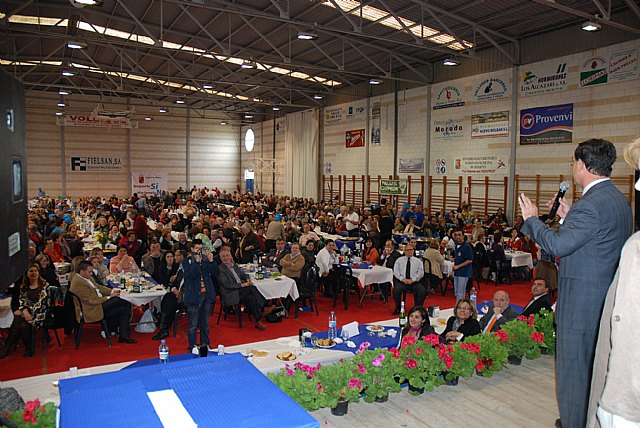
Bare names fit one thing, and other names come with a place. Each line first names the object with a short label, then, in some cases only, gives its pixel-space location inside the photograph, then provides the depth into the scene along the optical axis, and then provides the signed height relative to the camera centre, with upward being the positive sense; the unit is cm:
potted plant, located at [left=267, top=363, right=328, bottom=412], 333 -126
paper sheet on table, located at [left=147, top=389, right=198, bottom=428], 159 -70
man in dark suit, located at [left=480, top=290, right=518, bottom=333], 552 -129
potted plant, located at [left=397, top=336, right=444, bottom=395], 384 -128
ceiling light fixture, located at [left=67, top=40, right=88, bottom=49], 1309 +369
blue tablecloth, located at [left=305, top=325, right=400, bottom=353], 513 -151
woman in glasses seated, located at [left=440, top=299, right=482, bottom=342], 523 -134
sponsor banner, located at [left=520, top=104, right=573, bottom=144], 1420 +199
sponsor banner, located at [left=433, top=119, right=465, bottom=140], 1759 +226
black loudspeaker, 176 +2
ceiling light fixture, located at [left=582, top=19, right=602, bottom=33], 1031 +338
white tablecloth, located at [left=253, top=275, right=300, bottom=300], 817 -150
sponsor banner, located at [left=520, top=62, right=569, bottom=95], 1421 +328
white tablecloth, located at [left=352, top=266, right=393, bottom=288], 898 -142
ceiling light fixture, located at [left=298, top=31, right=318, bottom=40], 1166 +354
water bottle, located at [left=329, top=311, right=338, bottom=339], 541 -144
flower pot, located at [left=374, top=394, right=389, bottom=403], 380 -150
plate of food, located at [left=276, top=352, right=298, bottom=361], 463 -147
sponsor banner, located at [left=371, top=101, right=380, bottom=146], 2158 +292
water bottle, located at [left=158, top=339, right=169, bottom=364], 450 -143
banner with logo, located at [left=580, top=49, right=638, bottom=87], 1258 +320
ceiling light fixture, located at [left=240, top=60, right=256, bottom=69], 1474 +368
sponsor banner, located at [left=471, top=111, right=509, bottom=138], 1600 +222
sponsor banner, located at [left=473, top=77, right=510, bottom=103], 1595 +329
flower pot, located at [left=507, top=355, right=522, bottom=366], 466 -149
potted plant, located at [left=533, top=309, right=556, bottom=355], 490 -128
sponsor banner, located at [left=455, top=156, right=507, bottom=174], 1630 +97
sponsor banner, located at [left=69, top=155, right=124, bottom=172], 2869 +155
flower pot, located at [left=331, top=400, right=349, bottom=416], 359 -149
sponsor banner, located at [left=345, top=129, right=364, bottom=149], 2261 +245
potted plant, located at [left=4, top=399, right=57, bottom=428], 241 -107
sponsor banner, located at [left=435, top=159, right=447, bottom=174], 1829 +100
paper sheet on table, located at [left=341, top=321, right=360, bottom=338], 545 -143
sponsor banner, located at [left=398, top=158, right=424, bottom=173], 1933 +109
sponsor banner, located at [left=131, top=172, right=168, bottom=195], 3011 +54
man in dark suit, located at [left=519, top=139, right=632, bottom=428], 225 -24
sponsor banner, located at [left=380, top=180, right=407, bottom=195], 1994 +26
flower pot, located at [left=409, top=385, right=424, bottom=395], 394 -149
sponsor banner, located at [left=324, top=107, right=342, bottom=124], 2423 +372
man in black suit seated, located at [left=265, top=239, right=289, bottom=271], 962 -117
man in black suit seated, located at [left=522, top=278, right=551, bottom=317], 564 -120
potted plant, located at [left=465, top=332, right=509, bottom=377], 425 -132
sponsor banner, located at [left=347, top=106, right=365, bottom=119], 2259 +362
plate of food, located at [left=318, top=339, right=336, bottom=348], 509 -148
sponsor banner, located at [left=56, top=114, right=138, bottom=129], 2417 +330
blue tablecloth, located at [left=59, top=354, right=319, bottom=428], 159 -69
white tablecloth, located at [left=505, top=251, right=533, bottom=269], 1102 -135
